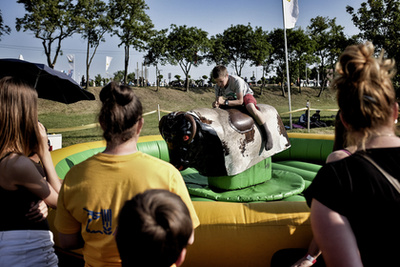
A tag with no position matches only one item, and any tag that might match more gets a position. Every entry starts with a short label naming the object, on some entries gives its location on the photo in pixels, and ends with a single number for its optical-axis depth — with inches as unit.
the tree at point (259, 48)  1321.4
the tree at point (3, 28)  772.0
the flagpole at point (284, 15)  391.9
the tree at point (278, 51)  1355.8
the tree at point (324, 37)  1252.1
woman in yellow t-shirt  53.0
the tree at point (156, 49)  1156.5
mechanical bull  133.9
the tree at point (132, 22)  971.3
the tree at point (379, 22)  726.5
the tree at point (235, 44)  1336.1
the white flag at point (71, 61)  867.4
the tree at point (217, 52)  1332.8
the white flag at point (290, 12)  394.9
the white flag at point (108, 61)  941.6
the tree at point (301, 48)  1275.8
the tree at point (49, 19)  794.8
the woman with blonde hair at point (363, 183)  45.6
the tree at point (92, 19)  863.5
